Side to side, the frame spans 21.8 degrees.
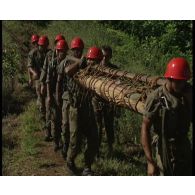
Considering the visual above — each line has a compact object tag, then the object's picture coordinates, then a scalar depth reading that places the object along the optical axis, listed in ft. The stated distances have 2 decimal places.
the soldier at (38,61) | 35.93
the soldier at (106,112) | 28.32
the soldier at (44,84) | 31.25
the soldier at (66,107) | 25.46
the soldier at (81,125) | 24.27
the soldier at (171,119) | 16.87
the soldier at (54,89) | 28.96
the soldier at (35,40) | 41.94
